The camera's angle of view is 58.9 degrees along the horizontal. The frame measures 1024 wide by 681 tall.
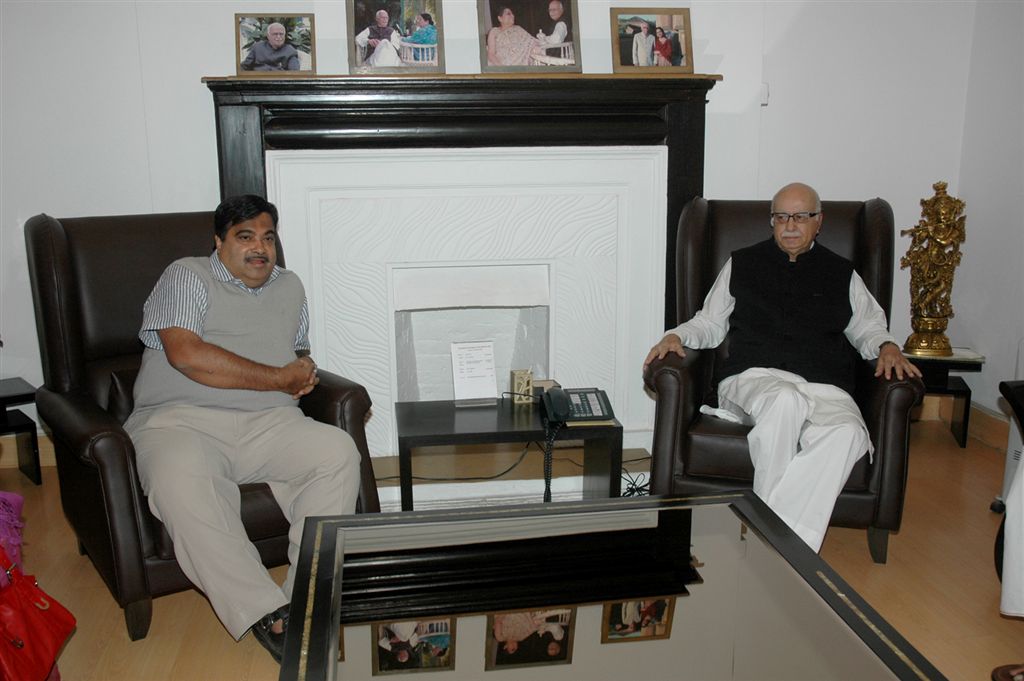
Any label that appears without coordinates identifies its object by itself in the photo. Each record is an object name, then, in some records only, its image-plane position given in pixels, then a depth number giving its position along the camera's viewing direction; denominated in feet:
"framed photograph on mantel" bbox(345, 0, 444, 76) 11.26
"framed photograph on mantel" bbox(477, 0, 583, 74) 11.55
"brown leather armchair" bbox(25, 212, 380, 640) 7.65
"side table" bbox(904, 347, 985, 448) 12.67
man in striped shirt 7.62
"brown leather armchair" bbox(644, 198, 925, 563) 9.01
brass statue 12.62
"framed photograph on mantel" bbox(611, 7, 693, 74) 11.78
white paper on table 10.59
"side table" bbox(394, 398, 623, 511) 9.43
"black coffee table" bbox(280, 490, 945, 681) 5.71
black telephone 9.67
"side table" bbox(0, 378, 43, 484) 10.93
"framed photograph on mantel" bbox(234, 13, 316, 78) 11.14
